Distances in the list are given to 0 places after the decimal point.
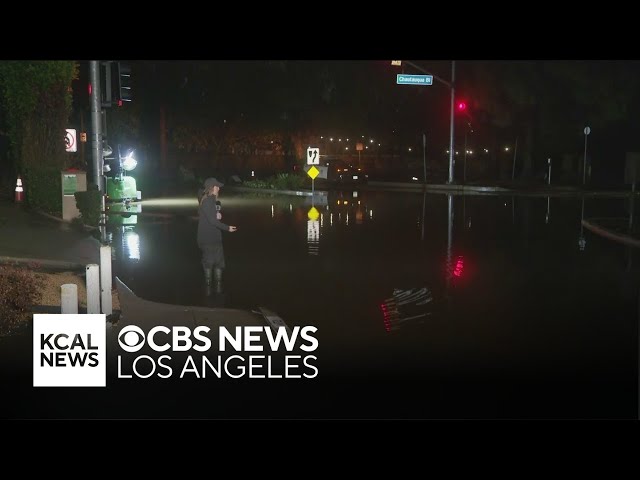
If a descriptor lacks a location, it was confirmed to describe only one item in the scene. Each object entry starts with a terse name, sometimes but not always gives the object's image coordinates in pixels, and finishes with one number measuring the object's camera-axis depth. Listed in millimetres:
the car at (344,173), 53500
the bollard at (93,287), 10590
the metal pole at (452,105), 46631
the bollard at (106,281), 11031
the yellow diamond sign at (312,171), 37188
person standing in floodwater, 12750
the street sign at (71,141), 28333
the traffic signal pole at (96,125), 14641
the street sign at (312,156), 36816
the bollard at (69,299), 9773
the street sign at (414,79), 40819
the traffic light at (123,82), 14500
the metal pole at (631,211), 22325
